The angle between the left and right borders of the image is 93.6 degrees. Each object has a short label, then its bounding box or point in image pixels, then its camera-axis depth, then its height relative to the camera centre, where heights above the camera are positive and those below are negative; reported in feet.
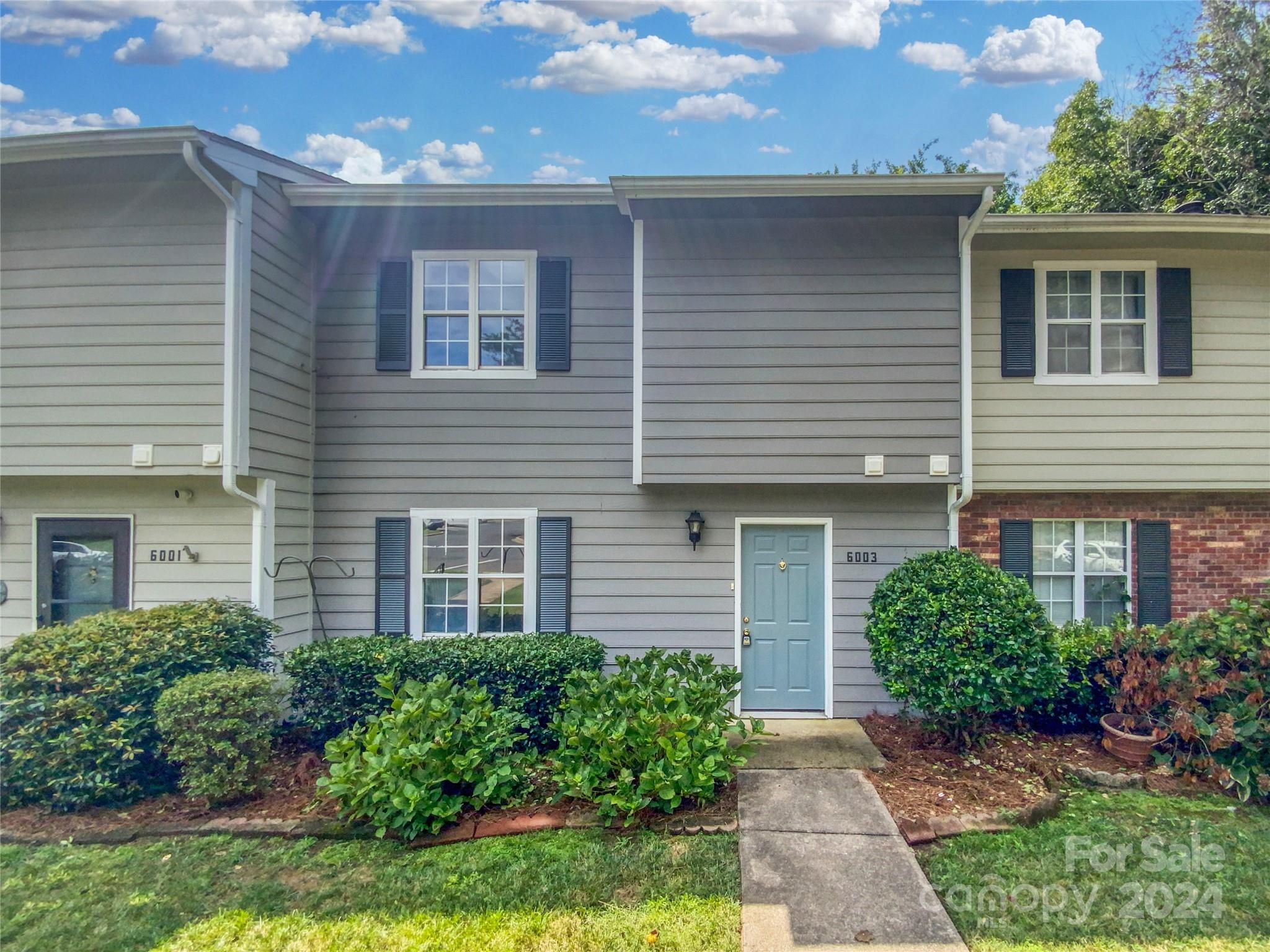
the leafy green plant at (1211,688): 14.52 -4.77
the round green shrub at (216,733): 14.25 -5.72
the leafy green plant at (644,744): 13.41 -5.65
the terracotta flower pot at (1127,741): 16.10 -6.47
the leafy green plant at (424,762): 12.99 -5.97
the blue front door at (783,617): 19.98 -3.85
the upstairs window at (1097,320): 20.34 +6.33
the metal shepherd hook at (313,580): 20.12 -2.58
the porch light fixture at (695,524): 19.68 -0.76
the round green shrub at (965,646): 15.76 -3.85
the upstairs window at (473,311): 20.48 +6.50
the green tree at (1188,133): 31.04 +22.01
